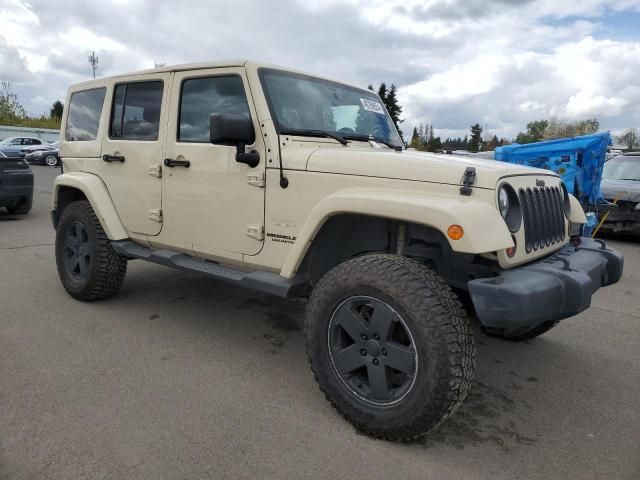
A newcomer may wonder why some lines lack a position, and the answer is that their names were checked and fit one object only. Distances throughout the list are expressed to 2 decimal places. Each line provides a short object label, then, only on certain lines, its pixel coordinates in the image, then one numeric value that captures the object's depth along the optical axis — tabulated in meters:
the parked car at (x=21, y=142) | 26.33
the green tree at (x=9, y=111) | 50.84
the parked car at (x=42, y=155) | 25.95
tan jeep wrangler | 2.34
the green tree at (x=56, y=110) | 58.00
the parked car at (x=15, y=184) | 9.05
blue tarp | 6.55
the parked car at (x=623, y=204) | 8.35
